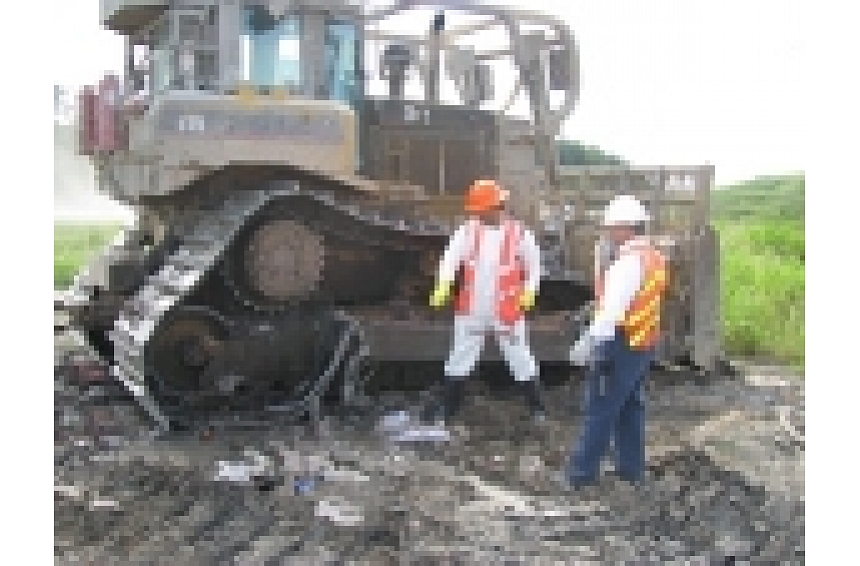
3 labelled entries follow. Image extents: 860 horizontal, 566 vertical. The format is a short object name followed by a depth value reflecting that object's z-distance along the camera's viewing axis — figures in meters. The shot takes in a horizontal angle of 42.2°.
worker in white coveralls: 6.48
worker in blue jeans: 5.47
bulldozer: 6.81
